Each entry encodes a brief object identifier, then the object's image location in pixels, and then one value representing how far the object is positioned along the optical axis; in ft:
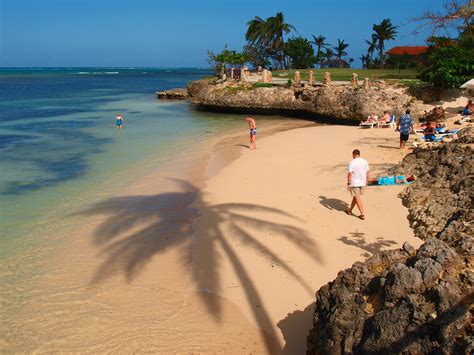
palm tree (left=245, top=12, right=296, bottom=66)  221.87
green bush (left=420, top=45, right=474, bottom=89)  86.74
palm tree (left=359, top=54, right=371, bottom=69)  254.43
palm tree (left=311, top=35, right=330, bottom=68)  271.28
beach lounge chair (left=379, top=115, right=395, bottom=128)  80.74
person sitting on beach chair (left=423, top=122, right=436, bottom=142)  61.77
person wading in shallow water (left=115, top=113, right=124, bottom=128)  96.63
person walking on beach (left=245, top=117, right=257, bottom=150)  67.10
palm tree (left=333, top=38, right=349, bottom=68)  286.25
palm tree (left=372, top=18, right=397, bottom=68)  220.64
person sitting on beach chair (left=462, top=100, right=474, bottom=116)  76.07
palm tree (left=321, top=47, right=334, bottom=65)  283.79
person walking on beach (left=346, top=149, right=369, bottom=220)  33.83
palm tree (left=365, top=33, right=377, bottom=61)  235.20
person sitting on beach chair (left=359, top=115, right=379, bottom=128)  83.04
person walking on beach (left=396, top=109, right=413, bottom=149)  55.59
